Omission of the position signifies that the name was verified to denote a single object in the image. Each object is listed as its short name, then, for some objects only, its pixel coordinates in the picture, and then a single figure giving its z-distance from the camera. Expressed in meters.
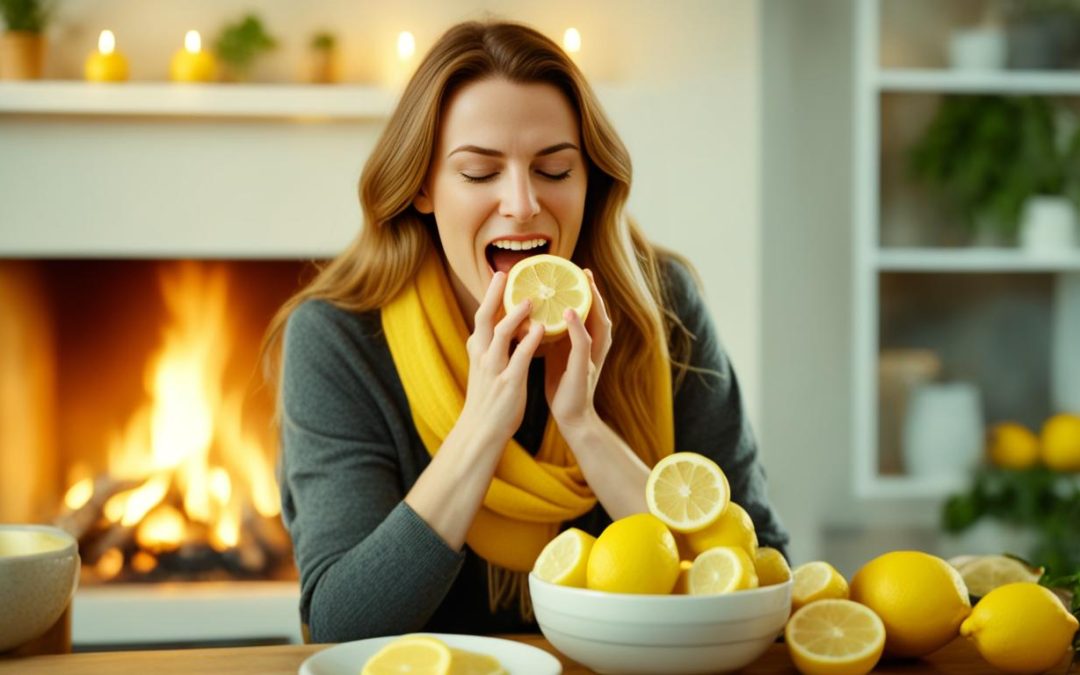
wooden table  1.04
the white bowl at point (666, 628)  0.93
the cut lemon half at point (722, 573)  0.95
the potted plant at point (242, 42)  2.81
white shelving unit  2.82
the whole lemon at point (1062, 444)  2.96
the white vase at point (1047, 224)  3.00
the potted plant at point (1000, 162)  2.97
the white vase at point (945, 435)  3.01
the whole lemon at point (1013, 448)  3.00
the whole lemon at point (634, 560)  0.94
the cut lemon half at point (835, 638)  0.99
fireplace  2.97
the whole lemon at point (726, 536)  1.02
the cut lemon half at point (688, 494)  1.03
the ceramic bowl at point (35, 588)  1.02
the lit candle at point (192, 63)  2.80
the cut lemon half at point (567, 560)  0.98
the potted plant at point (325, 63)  2.86
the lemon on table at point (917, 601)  1.03
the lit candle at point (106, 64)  2.78
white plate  0.95
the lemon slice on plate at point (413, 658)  0.91
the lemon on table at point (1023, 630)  1.00
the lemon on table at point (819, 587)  1.07
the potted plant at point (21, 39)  2.77
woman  1.41
